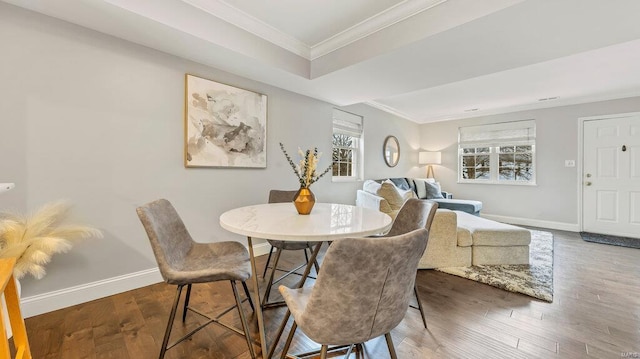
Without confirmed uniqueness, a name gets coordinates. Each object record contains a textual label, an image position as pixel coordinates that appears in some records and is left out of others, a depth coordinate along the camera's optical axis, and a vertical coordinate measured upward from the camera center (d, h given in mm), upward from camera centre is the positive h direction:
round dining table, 1187 -254
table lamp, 6148 +444
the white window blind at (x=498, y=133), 5074 +933
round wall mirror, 5371 +569
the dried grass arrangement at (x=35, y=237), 1594 -407
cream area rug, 2248 -955
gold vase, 1689 -166
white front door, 4117 +39
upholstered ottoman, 2771 -725
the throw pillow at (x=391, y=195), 3189 -222
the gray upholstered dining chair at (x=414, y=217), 1603 -262
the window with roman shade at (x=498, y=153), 5109 +529
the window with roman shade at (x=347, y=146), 4395 +558
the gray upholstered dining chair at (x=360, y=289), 826 -382
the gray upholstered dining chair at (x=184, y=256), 1317 -496
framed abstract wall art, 2607 +561
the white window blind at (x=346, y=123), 4348 +954
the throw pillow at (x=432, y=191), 5348 -282
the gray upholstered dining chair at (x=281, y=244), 1998 -578
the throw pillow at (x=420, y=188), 5266 -220
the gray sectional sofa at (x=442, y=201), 4715 -445
